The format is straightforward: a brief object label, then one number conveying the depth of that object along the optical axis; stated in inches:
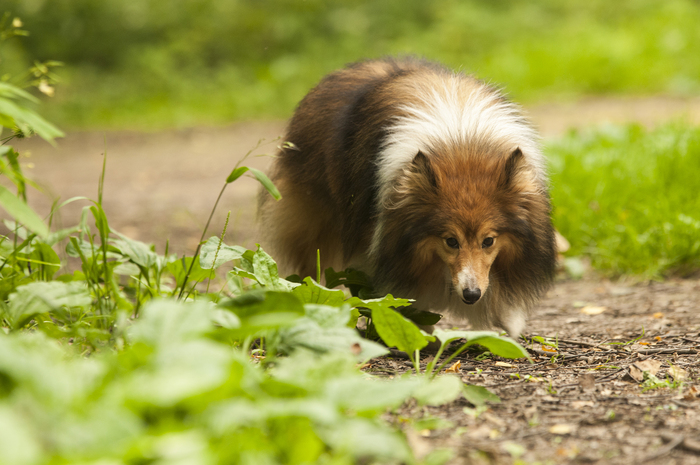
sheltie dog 257.8
